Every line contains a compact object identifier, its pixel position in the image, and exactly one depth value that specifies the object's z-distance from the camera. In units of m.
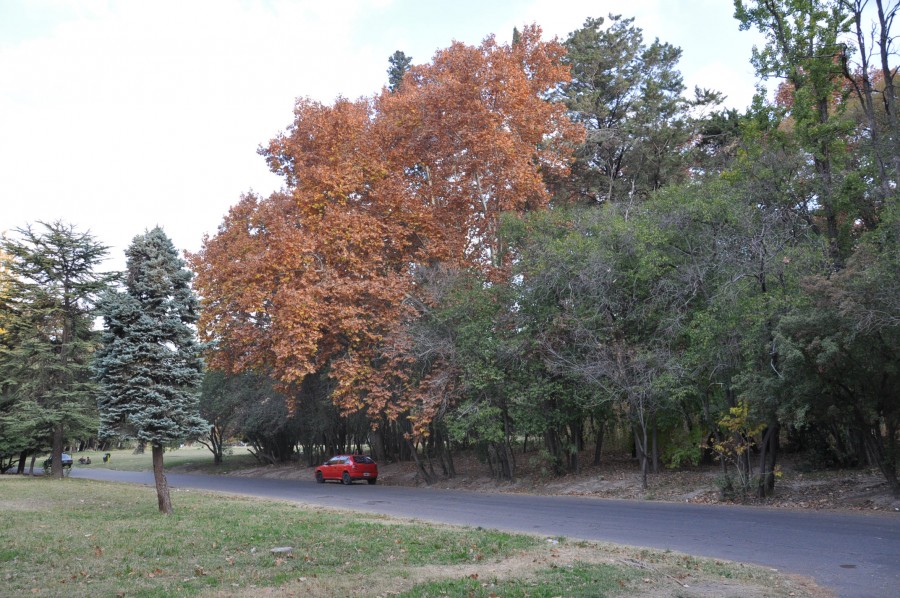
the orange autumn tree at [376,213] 23.95
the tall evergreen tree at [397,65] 41.97
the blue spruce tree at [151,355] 15.10
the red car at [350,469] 29.41
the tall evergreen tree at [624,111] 30.48
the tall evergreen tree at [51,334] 28.52
